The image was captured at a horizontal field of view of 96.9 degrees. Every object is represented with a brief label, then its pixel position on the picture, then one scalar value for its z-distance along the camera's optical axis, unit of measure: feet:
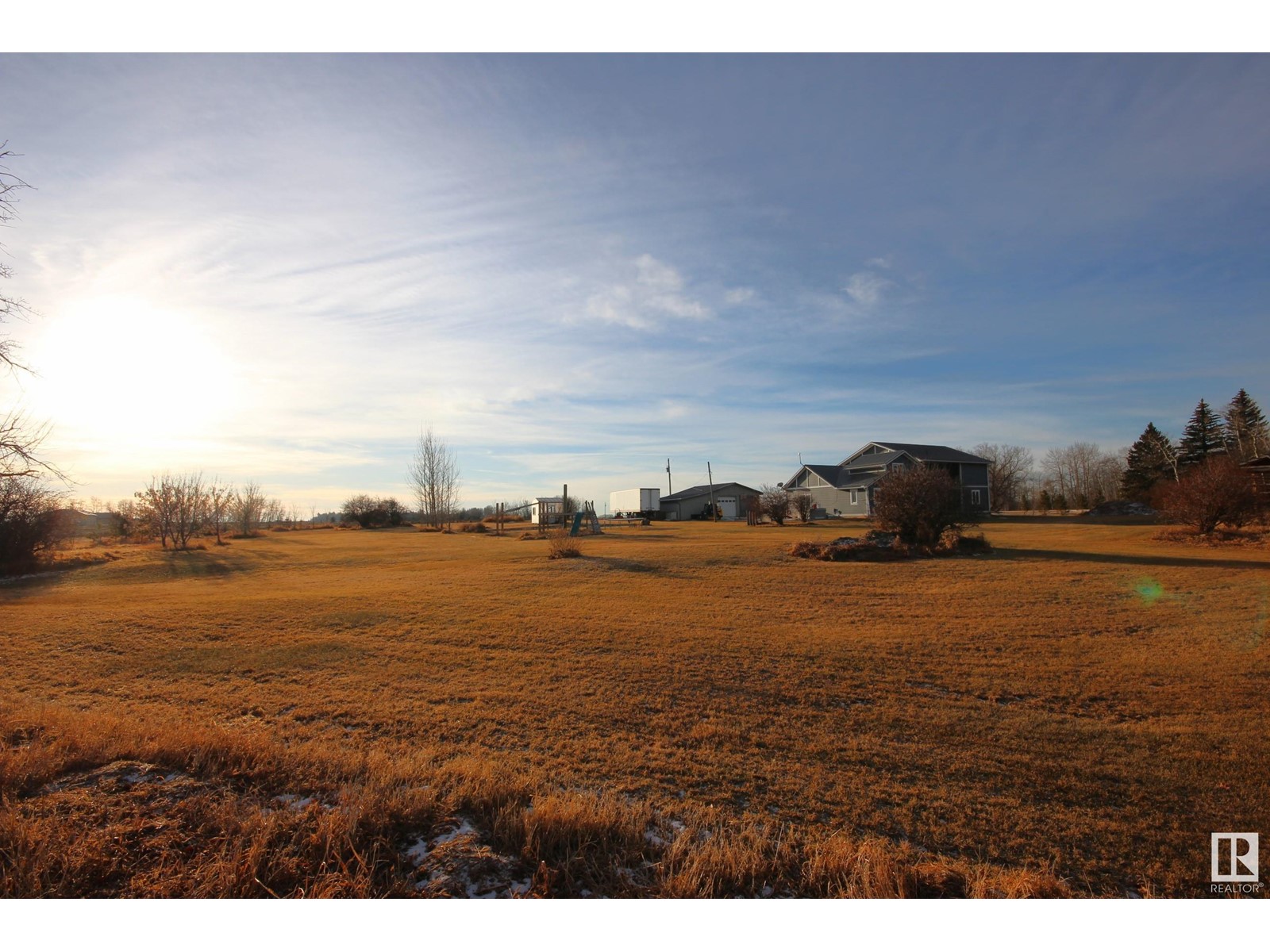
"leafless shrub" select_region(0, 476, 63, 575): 64.03
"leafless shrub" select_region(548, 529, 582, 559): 66.23
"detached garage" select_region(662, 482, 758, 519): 194.70
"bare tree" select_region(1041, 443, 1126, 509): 213.05
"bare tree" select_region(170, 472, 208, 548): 97.71
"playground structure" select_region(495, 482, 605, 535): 111.55
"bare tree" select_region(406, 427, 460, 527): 179.01
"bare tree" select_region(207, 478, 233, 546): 118.42
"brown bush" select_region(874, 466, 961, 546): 60.90
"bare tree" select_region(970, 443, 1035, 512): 168.05
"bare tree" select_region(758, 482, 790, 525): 131.64
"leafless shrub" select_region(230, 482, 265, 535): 144.56
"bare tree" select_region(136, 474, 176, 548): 97.04
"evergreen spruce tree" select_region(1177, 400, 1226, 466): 150.30
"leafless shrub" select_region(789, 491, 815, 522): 135.54
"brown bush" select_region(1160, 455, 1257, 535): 62.85
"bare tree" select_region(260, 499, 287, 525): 205.26
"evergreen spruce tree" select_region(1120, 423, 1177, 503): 151.23
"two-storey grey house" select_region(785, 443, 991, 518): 149.89
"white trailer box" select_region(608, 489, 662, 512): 193.36
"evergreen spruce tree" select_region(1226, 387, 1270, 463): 127.75
